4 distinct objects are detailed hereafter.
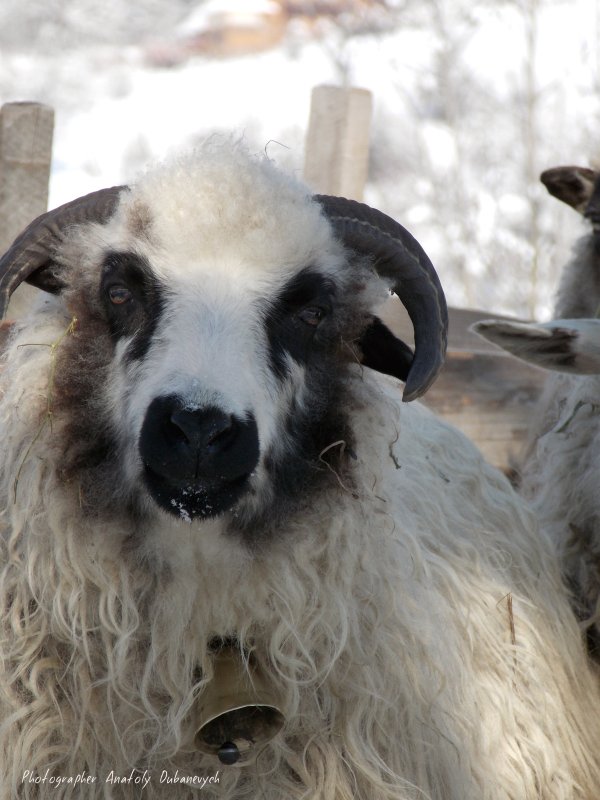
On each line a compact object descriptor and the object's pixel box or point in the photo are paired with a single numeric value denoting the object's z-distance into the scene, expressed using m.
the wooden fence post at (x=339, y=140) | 10.41
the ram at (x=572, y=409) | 5.80
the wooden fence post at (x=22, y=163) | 8.62
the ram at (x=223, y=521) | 4.89
